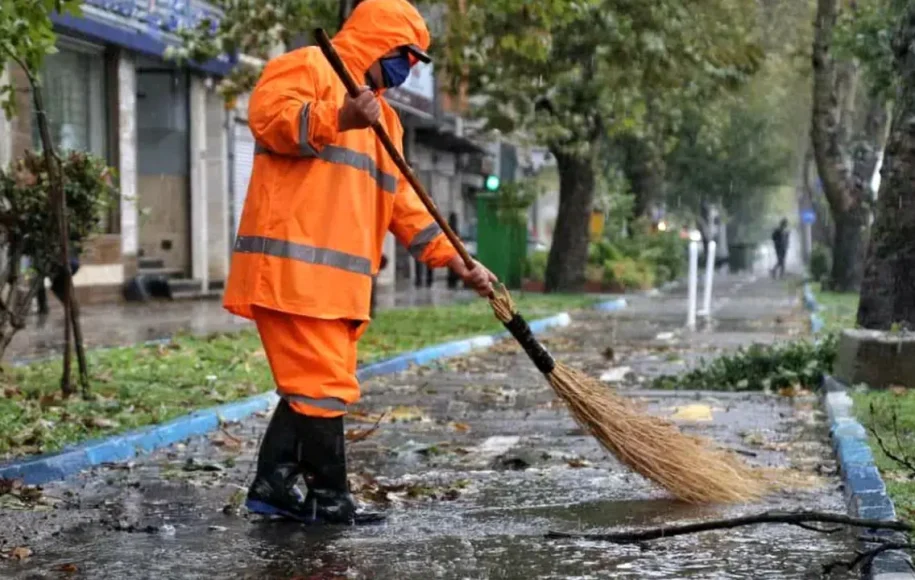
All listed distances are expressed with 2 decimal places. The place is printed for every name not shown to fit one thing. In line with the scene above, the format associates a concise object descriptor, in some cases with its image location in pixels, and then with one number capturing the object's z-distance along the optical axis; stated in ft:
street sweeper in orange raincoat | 17.71
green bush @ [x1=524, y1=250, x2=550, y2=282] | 108.17
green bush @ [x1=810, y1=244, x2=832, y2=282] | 132.87
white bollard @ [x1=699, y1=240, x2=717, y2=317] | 78.99
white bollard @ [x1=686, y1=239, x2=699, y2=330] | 67.73
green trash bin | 103.91
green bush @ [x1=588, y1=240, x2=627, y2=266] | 111.04
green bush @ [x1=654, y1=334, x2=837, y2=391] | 36.81
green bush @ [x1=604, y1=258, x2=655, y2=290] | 107.45
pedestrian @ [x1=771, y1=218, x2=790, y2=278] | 182.91
